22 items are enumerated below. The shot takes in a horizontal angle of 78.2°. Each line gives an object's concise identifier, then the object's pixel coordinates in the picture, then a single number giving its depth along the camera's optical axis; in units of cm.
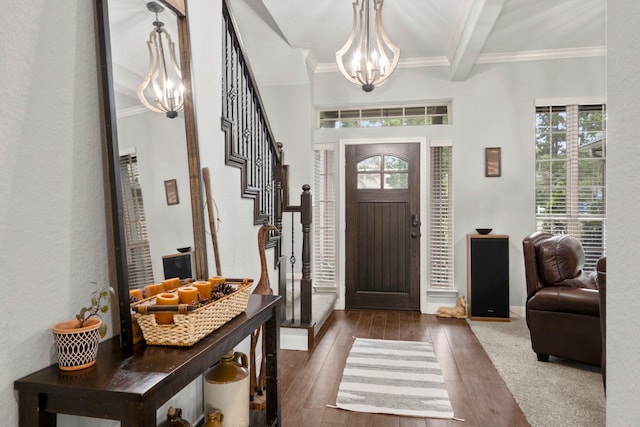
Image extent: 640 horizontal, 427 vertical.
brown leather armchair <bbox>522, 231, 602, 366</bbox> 276
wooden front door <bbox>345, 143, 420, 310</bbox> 473
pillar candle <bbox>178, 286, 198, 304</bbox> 136
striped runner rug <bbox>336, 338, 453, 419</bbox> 234
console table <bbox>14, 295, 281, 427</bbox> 90
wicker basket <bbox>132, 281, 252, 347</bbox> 119
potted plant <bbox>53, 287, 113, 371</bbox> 99
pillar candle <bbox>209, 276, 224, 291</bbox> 159
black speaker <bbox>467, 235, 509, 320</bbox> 426
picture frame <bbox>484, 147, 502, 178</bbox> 455
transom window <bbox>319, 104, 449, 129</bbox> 487
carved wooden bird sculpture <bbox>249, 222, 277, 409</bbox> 232
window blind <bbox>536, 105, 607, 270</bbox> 445
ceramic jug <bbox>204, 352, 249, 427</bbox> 158
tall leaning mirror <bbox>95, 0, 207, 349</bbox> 124
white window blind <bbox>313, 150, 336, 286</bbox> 496
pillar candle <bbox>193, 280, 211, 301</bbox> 149
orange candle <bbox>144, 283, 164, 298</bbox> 143
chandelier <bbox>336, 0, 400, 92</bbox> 297
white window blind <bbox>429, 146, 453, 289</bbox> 473
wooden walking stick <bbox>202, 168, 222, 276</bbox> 196
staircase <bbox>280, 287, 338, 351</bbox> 336
